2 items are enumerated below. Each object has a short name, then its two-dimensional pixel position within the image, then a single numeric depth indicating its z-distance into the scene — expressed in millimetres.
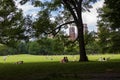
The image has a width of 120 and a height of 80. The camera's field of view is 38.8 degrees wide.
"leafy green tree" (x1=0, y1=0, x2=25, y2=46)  24265
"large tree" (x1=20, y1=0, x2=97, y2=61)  18909
